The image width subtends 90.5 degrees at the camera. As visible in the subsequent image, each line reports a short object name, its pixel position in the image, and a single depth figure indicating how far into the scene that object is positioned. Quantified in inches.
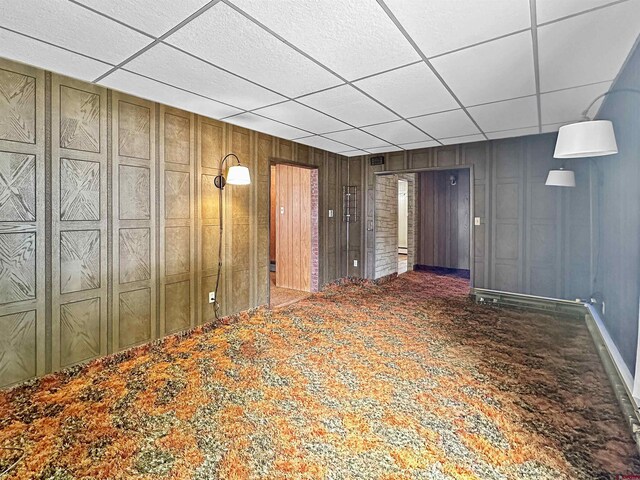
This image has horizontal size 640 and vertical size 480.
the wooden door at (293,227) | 223.5
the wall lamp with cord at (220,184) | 147.5
